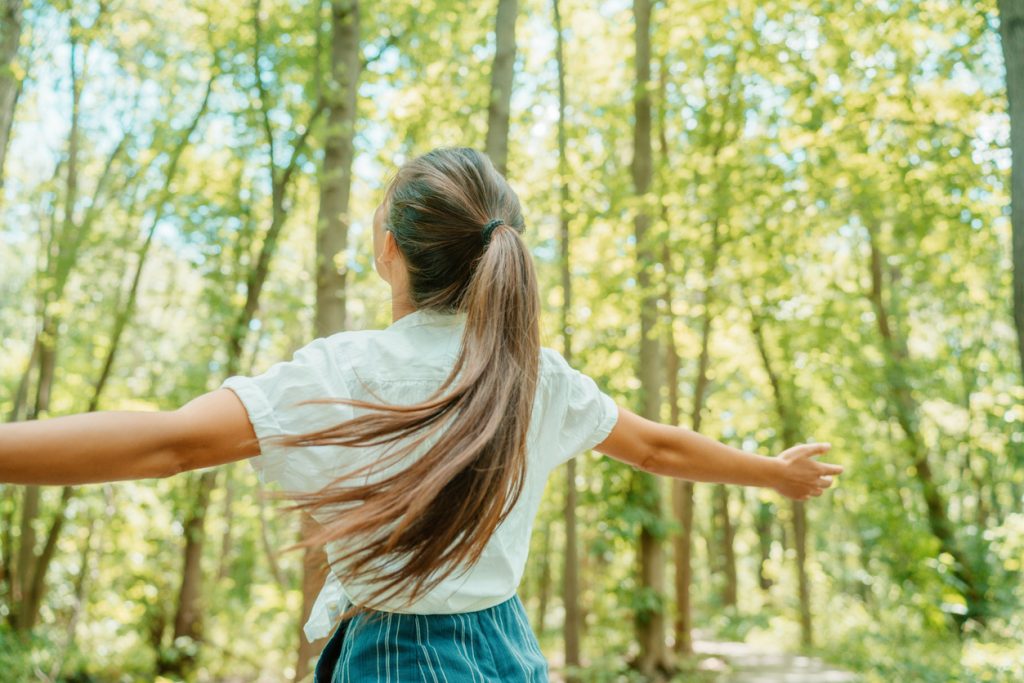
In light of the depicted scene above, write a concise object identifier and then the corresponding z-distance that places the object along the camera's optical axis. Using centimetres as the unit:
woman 130
